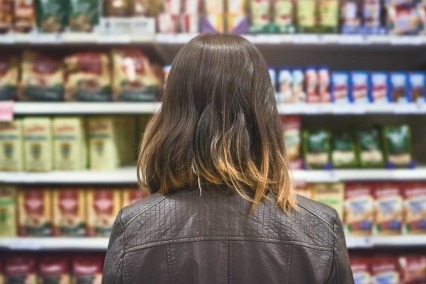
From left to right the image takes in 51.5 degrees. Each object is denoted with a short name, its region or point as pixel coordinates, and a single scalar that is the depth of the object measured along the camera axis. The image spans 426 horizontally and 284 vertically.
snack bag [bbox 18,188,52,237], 2.32
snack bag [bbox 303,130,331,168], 2.37
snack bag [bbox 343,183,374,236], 2.37
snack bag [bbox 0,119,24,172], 2.29
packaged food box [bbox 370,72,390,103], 2.36
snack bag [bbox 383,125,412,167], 2.40
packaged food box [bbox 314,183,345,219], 2.35
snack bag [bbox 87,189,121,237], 2.32
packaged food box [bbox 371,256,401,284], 2.39
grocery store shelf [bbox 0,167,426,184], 2.26
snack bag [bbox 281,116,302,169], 2.35
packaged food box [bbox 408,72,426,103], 2.38
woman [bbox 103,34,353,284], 0.89
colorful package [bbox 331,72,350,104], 2.33
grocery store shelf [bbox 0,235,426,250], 2.27
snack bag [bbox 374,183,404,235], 2.39
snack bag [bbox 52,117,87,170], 2.29
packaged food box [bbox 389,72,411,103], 2.37
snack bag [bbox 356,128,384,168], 2.40
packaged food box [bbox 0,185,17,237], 2.31
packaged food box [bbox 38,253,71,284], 2.32
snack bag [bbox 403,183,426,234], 2.41
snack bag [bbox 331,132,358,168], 2.40
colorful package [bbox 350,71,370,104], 2.35
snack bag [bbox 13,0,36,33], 2.29
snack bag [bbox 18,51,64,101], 2.31
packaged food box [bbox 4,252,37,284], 2.32
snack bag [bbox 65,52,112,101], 2.29
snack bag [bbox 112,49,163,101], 2.29
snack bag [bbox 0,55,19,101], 2.32
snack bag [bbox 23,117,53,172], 2.28
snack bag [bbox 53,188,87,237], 2.32
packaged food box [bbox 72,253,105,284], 2.31
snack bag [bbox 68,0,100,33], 2.28
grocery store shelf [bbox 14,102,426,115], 2.25
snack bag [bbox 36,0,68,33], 2.28
